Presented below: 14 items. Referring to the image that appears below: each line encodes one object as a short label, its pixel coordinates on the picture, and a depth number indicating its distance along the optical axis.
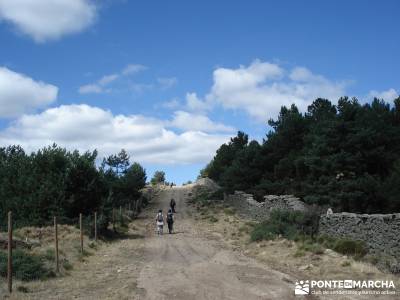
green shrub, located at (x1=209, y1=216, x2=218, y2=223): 39.53
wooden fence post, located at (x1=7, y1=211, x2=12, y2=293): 12.45
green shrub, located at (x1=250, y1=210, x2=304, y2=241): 24.07
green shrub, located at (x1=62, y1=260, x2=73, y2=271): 17.20
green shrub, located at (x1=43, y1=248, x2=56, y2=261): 17.80
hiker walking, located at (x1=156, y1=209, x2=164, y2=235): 31.98
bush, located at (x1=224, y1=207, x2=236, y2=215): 44.12
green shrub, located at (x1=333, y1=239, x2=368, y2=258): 18.80
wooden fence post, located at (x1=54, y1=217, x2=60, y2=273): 16.22
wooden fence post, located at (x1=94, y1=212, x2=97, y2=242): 25.89
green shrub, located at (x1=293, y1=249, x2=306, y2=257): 19.36
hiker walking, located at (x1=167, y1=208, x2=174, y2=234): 32.86
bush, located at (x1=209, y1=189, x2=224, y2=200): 59.31
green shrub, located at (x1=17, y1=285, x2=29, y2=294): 13.05
